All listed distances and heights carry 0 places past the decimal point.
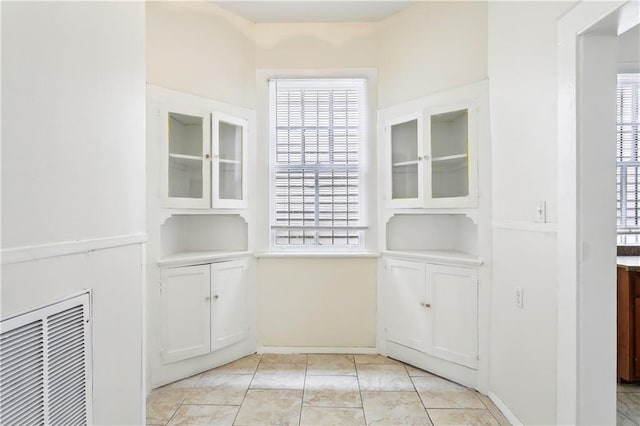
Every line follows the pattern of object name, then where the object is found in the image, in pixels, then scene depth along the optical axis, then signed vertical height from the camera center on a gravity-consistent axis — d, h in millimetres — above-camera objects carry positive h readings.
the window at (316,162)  3490 +460
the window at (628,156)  3262 +484
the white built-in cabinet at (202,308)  2777 -771
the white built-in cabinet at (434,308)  2680 -759
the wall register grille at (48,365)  1049 -491
